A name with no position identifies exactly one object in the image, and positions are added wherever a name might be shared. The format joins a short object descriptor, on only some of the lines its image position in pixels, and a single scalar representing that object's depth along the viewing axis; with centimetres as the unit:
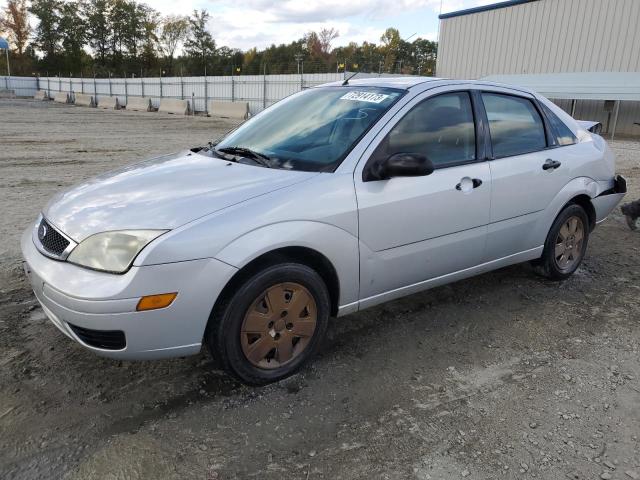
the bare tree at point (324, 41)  8019
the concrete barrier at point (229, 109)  2752
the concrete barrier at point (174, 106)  3238
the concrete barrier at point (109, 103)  3892
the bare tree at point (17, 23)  8031
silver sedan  252
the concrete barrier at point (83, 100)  4180
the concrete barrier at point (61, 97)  4708
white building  2109
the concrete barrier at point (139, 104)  3581
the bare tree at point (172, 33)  8269
